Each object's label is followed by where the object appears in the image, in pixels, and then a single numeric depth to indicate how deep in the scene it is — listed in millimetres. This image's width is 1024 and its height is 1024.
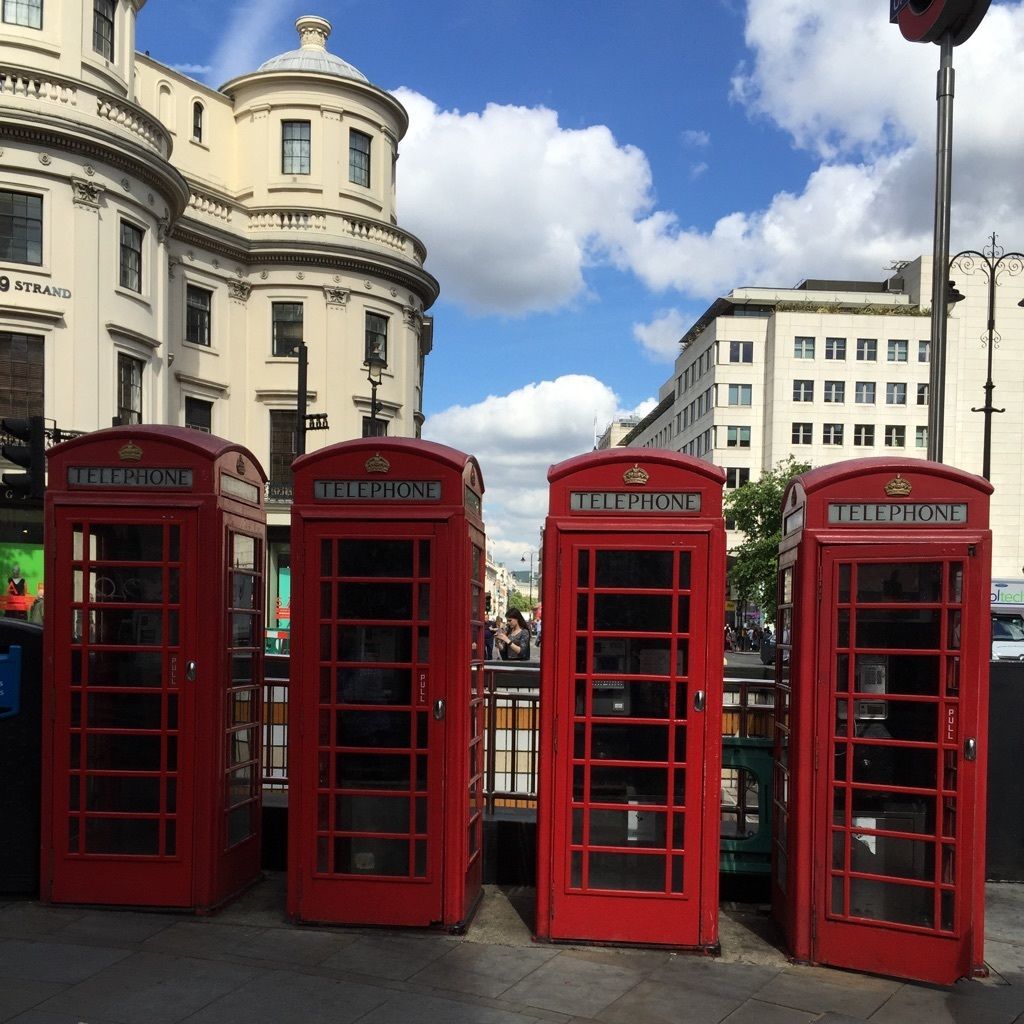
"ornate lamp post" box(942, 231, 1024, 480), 19000
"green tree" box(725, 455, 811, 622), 44594
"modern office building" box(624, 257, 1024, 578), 69750
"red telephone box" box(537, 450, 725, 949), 6035
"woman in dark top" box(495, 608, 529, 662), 15570
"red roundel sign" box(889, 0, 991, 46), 8406
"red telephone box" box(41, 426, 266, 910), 6418
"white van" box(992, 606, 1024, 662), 23703
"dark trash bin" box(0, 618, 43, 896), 6656
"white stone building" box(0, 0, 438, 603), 22031
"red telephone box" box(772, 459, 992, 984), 5660
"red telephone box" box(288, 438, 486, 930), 6242
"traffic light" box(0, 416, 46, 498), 8914
